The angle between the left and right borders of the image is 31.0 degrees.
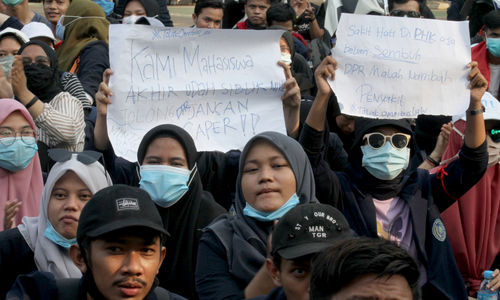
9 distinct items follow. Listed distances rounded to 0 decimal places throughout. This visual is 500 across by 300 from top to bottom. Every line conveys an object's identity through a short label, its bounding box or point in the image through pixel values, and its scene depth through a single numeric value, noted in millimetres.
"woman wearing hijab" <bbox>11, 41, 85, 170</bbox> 5707
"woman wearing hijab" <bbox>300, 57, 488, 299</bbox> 4762
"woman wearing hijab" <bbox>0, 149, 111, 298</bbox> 4188
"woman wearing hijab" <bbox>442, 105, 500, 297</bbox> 5332
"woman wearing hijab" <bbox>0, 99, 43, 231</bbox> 5094
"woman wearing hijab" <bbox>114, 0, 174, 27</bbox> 8188
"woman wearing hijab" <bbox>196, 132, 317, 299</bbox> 4080
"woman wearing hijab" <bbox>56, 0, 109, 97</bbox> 7445
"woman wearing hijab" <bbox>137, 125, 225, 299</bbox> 4590
